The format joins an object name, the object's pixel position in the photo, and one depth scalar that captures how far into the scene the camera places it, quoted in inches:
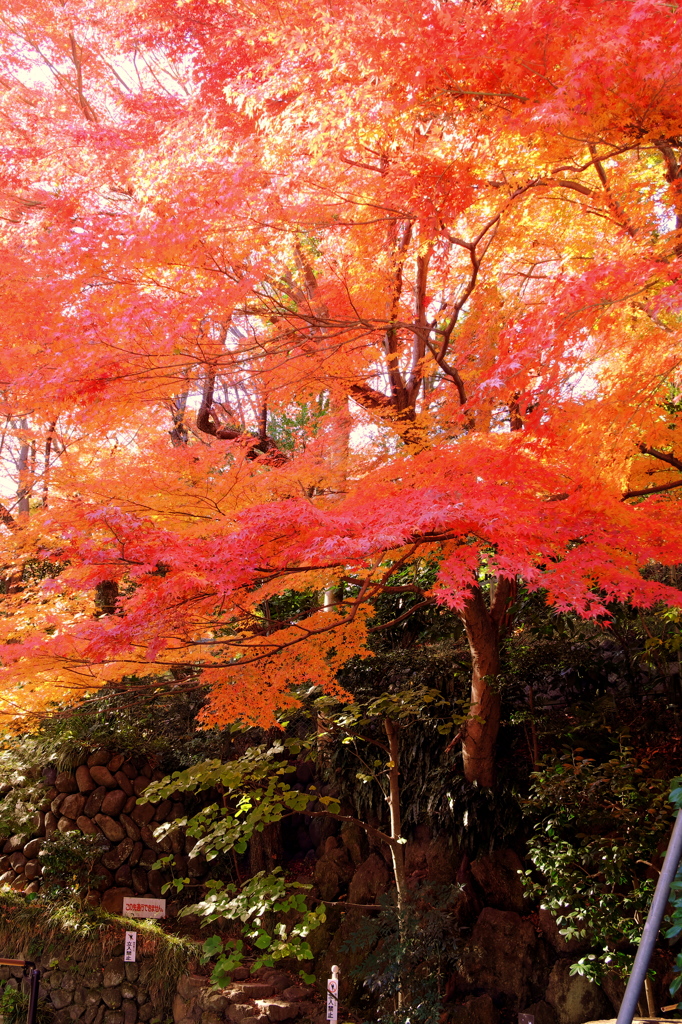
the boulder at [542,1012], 217.5
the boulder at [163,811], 333.4
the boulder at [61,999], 287.1
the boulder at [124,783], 333.7
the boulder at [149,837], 326.0
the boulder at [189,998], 262.4
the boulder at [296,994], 256.5
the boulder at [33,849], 324.5
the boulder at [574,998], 213.8
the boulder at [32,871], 319.0
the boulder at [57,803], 326.6
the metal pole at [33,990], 223.3
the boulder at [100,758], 334.3
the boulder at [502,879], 246.7
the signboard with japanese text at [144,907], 276.5
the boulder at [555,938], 224.8
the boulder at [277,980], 262.5
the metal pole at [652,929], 96.3
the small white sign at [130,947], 268.1
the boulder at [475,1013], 220.5
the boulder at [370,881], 273.3
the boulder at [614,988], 211.4
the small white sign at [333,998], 210.2
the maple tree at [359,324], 162.1
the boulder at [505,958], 228.8
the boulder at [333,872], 289.9
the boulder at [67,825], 321.7
